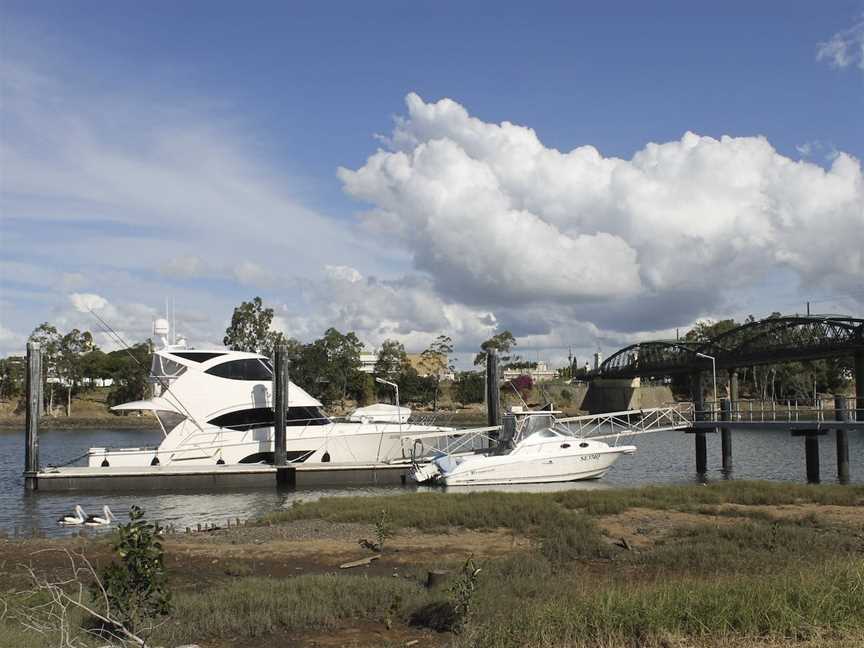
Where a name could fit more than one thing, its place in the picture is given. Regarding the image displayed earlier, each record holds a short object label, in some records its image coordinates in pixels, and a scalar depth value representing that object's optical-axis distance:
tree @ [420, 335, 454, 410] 115.25
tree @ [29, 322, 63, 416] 98.12
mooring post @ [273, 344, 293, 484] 31.47
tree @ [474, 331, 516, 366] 113.19
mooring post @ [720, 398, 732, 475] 38.00
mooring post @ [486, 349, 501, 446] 36.16
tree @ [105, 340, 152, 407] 96.38
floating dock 30.70
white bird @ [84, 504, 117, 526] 22.44
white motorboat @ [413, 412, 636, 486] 30.19
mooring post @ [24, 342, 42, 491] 30.34
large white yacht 32.78
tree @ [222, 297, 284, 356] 92.25
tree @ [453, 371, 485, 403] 110.62
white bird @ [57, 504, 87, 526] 22.86
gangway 33.47
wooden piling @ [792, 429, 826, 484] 31.20
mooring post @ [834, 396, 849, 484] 31.67
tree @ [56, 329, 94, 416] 101.69
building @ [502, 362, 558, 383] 154.94
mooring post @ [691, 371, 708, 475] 36.88
